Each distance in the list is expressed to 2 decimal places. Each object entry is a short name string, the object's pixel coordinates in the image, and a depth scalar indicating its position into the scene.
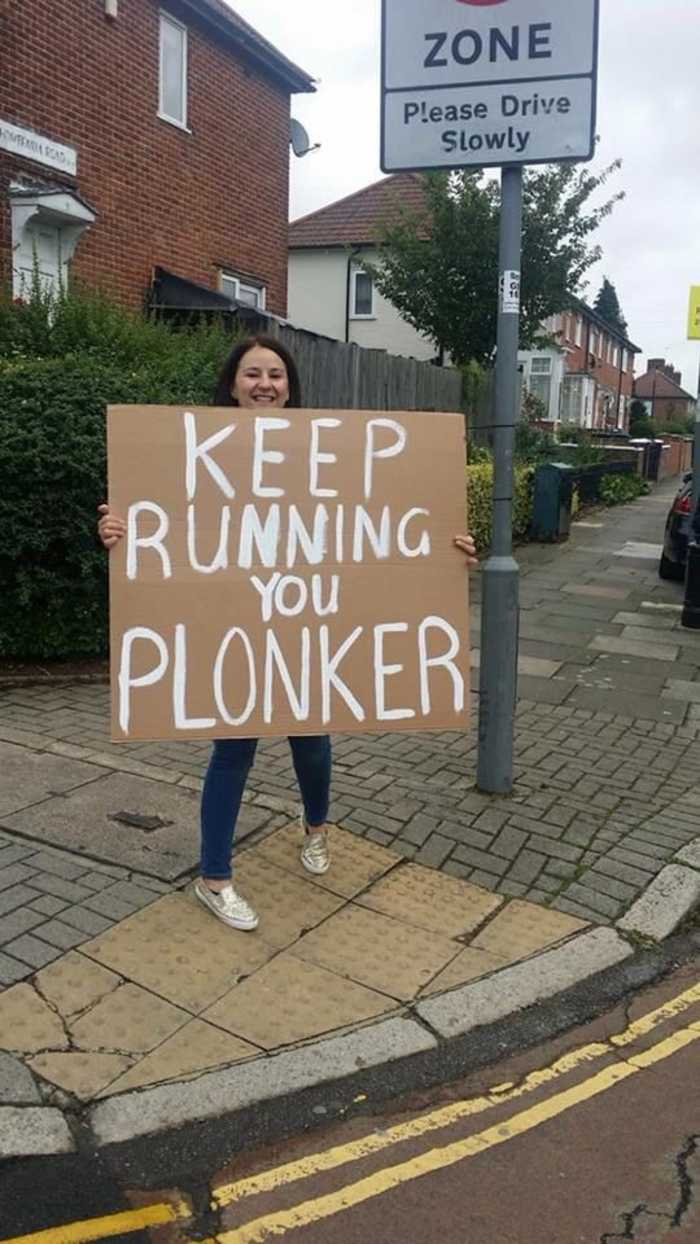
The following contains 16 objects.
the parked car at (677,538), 11.01
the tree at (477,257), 16.73
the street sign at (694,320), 11.11
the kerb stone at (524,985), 3.09
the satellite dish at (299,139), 15.52
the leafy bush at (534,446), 16.20
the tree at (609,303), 83.94
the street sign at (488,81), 4.12
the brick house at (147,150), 10.37
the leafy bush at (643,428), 49.75
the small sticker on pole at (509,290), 4.31
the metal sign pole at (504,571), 4.36
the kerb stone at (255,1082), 2.59
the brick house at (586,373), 37.34
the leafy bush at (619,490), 20.41
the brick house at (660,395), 88.81
